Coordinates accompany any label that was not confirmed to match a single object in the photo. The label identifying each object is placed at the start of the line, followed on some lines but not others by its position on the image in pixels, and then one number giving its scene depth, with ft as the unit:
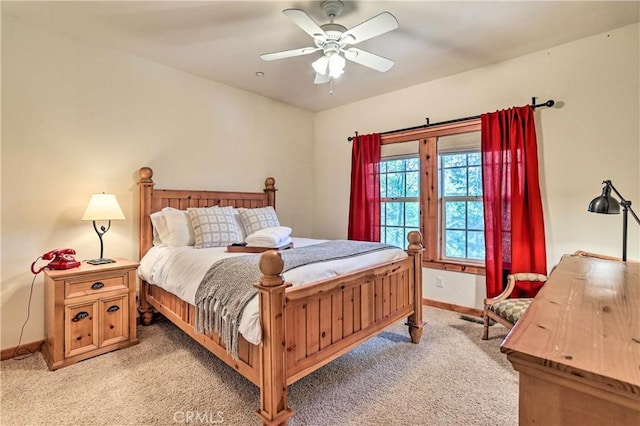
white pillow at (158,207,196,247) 9.39
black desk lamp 6.41
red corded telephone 7.83
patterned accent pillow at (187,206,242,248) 9.34
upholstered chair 7.79
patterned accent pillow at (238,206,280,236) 10.78
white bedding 5.33
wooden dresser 1.80
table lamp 8.30
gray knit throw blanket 5.60
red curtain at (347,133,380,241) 13.15
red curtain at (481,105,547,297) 9.48
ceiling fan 6.24
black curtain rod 9.35
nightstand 7.38
